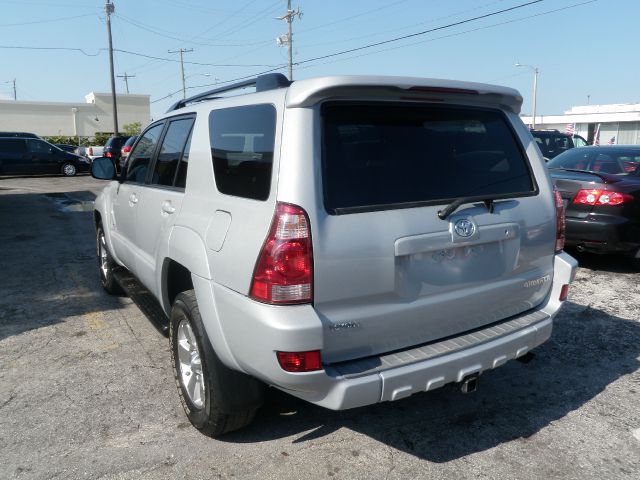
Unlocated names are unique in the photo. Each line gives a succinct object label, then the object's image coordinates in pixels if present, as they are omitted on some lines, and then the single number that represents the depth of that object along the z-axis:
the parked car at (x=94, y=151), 25.88
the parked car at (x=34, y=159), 21.66
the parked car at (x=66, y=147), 25.03
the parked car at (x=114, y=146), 23.03
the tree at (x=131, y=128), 53.75
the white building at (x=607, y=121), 54.38
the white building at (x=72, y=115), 51.88
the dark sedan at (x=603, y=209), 6.32
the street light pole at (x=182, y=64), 62.09
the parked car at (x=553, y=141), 16.47
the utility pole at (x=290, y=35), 36.12
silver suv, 2.44
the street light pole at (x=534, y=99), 49.91
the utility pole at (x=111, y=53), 36.88
